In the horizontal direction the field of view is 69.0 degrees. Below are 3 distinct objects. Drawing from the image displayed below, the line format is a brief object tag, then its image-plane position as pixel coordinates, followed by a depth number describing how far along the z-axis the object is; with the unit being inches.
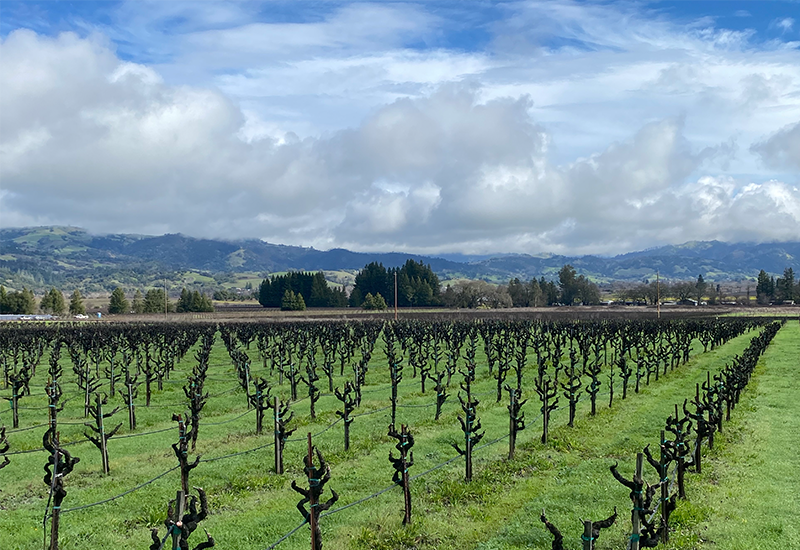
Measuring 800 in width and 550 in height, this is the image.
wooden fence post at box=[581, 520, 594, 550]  253.1
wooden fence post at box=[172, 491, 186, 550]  280.4
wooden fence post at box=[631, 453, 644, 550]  285.6
